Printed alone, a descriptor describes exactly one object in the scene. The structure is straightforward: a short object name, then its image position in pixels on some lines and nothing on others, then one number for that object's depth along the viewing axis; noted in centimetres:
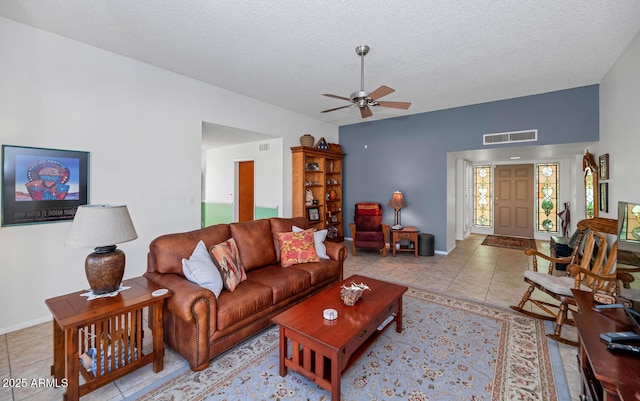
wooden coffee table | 170
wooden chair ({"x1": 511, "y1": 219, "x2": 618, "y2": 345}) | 237
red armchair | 532
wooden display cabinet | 557
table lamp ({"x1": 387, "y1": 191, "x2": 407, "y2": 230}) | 564
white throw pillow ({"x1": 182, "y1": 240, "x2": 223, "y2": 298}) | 223
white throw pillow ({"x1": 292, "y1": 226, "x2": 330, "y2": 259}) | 342
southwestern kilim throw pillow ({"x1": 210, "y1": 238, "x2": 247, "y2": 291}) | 241
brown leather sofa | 200
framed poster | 257
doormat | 618
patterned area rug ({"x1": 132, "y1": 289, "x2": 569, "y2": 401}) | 180
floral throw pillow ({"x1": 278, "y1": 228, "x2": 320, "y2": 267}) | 318
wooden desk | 116
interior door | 643
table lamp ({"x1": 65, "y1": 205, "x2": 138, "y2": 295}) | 183
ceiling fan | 292
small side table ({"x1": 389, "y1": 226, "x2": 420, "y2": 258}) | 529
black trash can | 531
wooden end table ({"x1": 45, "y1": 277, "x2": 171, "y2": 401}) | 162
